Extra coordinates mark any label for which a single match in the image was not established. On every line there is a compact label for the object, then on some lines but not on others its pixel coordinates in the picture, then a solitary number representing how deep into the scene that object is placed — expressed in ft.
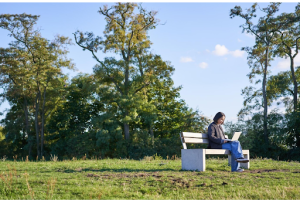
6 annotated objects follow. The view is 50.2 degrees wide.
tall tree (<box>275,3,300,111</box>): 97.30
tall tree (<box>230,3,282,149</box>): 98.07
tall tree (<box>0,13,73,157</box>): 111.69
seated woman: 29.25
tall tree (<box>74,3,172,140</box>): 99.09
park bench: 28.99
